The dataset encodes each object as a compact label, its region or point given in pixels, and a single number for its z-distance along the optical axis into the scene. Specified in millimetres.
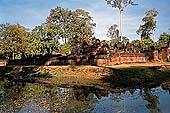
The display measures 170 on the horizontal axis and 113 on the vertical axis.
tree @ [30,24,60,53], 49178
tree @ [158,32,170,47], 65450
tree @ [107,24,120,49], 90156
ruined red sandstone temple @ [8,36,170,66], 21969
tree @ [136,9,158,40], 58312
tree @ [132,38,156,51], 54850
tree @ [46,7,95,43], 51719
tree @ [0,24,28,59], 38969
